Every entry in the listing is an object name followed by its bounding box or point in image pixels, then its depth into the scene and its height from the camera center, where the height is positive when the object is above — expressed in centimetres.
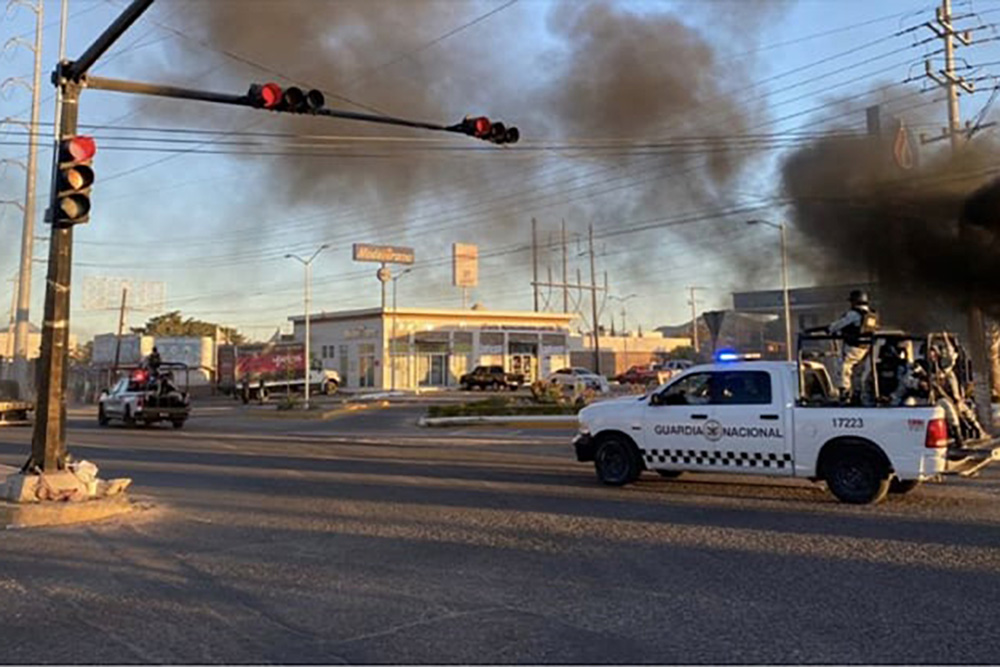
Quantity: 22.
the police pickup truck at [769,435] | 861 -46
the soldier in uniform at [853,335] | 950 +65
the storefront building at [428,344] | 5378 +353
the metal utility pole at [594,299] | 5574 +698
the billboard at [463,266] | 6462 +1008
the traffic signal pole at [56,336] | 877 +70
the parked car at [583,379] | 3731 +78
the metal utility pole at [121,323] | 5383 +531
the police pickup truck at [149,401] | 2381 +1
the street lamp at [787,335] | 3179 +235
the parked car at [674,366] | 4669 +168
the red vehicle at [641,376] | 4869 +118
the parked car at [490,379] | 4834 +103
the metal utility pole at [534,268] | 6886 +1049
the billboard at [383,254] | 6093 +1053
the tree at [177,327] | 8488 +760
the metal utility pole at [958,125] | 1619 +603
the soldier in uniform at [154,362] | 2495 +117
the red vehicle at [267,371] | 4534 +161
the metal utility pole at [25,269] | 3397 +540
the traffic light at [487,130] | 1205 +384
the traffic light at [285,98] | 1033 +374
